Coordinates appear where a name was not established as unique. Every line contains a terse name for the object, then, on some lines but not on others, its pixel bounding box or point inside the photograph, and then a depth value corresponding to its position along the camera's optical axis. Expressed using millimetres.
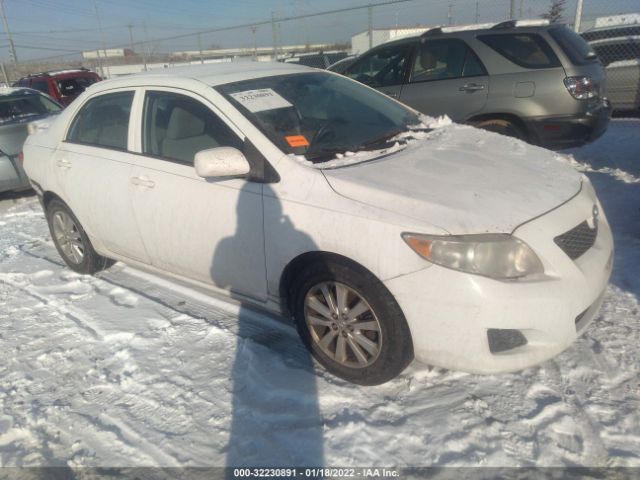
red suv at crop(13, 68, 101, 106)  12086
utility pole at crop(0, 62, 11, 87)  19144
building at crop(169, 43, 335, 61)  16250
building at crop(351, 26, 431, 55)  16047
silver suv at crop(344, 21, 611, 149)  5141
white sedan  2230
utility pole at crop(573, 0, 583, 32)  8797
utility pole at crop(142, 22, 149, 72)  19281
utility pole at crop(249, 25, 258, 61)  14835
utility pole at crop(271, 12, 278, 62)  13875
